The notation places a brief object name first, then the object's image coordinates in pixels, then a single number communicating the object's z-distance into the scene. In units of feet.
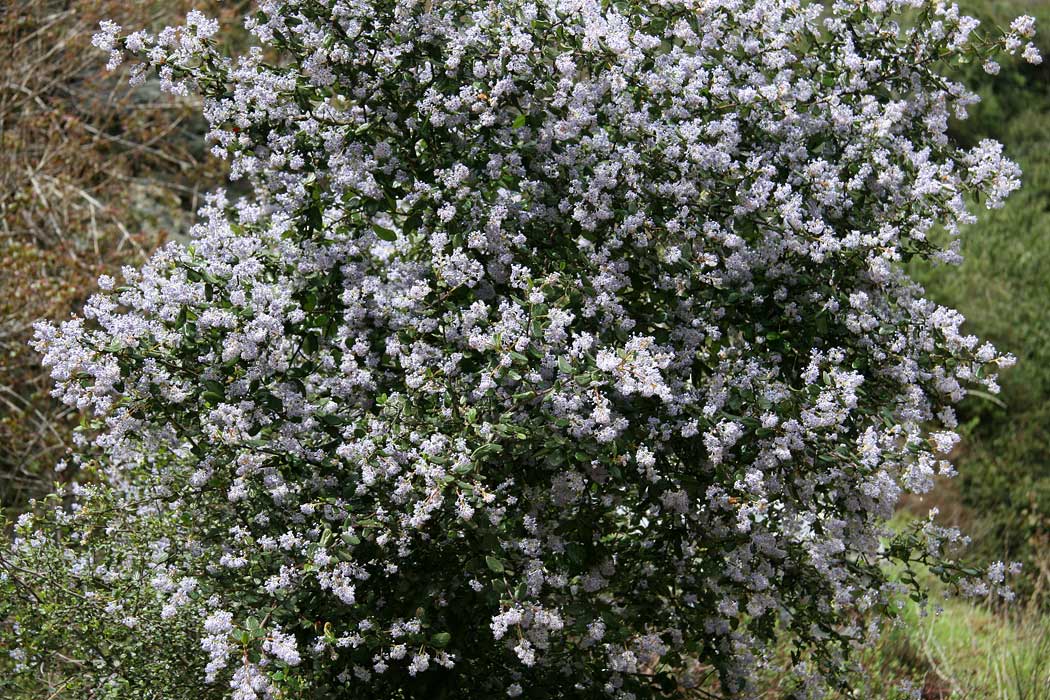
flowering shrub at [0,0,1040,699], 11.87
